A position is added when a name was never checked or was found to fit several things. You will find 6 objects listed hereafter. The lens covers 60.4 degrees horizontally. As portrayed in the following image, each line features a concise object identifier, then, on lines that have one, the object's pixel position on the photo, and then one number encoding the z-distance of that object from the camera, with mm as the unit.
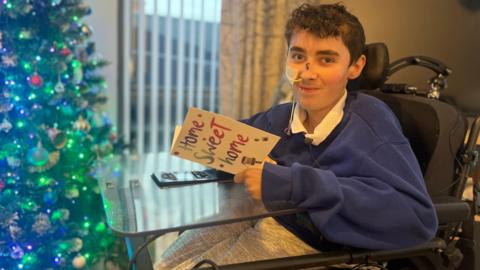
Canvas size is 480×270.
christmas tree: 1688
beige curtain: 2396
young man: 855
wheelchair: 917
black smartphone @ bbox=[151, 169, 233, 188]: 1129
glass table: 819
